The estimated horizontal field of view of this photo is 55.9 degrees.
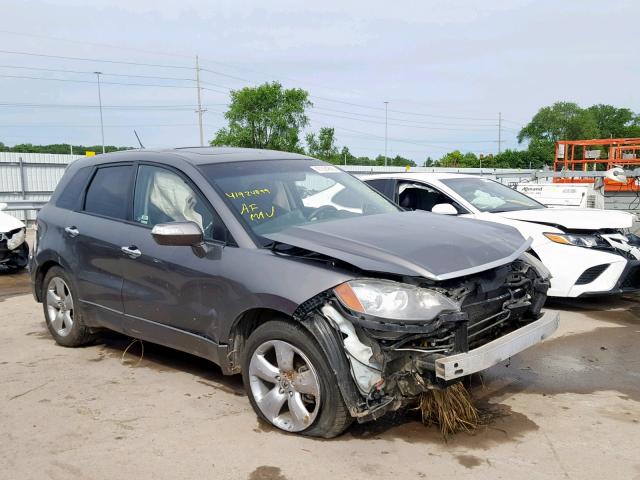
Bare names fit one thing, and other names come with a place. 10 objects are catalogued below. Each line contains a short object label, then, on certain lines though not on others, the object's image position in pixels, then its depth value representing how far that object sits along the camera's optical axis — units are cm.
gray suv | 333
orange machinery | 1226
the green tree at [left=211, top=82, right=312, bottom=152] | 6838
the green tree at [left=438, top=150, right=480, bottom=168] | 7031
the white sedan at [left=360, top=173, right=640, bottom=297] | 636
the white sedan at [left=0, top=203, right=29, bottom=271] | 941
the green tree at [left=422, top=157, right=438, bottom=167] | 6925
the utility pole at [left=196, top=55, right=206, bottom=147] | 5645
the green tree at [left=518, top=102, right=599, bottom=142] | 10138
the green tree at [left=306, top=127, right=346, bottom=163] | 6538
